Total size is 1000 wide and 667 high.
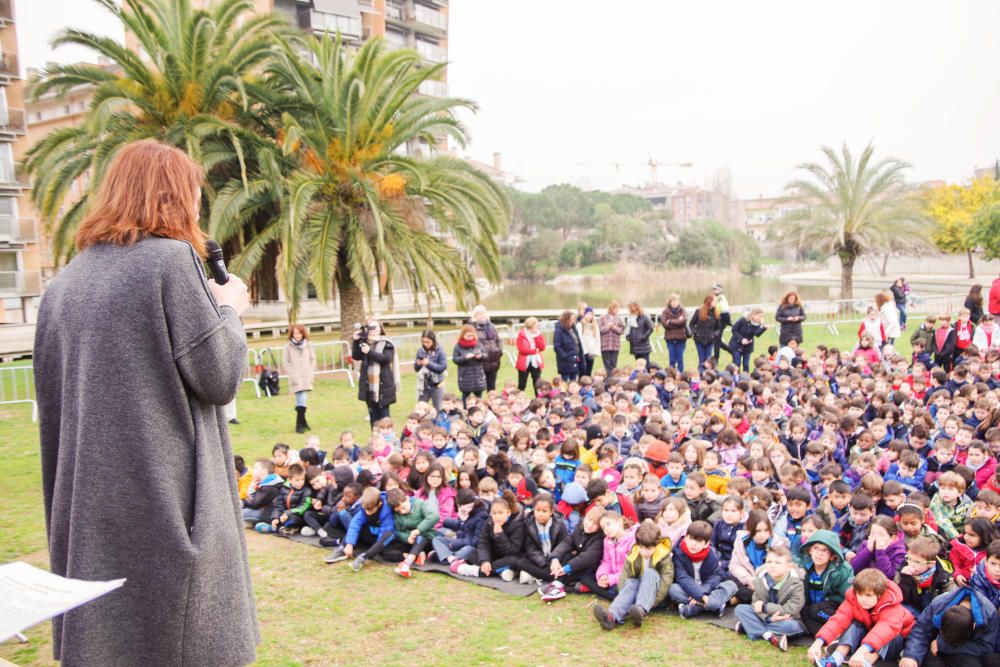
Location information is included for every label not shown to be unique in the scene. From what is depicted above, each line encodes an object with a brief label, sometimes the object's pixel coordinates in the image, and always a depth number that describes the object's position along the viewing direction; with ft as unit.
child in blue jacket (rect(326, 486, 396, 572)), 21.47
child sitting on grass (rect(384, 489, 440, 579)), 21.38
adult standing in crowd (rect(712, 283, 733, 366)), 46.96
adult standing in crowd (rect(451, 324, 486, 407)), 36.65
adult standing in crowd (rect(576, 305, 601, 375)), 45.09
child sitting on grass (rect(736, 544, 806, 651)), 15.94
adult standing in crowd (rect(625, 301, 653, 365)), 46.37
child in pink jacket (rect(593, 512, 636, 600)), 18.58
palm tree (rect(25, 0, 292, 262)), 45.19
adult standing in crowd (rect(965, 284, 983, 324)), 47.19
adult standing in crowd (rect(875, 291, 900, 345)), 48.21
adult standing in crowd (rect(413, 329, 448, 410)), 35.73
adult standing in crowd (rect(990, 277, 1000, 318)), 44.86
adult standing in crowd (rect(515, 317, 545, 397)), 40.93
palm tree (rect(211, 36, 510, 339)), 47.83
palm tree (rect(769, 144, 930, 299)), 86.22
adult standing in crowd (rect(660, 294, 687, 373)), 45.50
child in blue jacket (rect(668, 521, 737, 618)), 17.38
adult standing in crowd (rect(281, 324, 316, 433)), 35.12
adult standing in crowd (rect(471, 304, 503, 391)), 38.17
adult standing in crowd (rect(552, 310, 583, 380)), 42.42
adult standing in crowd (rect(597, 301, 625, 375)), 44.88
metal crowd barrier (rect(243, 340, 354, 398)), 49.03
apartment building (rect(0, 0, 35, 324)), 90.89
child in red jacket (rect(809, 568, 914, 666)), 14.48
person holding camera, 33.32
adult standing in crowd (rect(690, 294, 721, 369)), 46.09
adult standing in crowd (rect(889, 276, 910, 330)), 55.67
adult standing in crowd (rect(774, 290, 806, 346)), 46.26
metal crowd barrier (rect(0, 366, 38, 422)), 43.45
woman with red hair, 5.48
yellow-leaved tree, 122.01
